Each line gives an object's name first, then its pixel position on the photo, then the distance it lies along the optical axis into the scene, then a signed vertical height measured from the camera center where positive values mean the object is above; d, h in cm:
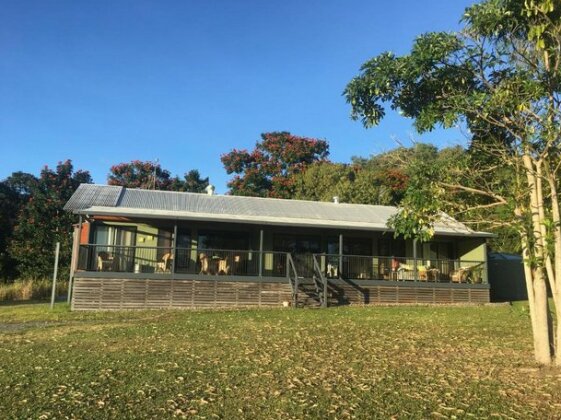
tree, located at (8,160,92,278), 2817 +257
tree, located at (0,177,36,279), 2848 +364
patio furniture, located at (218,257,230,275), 1869 +44
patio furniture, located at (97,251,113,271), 1762 +50
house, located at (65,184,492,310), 1743 +86
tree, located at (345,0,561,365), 721 +259
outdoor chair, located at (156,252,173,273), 1862 +48
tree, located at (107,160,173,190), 4134 +811
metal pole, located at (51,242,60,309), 1662 -60
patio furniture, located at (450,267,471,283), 2022 +33
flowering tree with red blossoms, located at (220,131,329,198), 3934 +919
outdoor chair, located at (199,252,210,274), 1848 +50
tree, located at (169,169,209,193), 4209 +774
